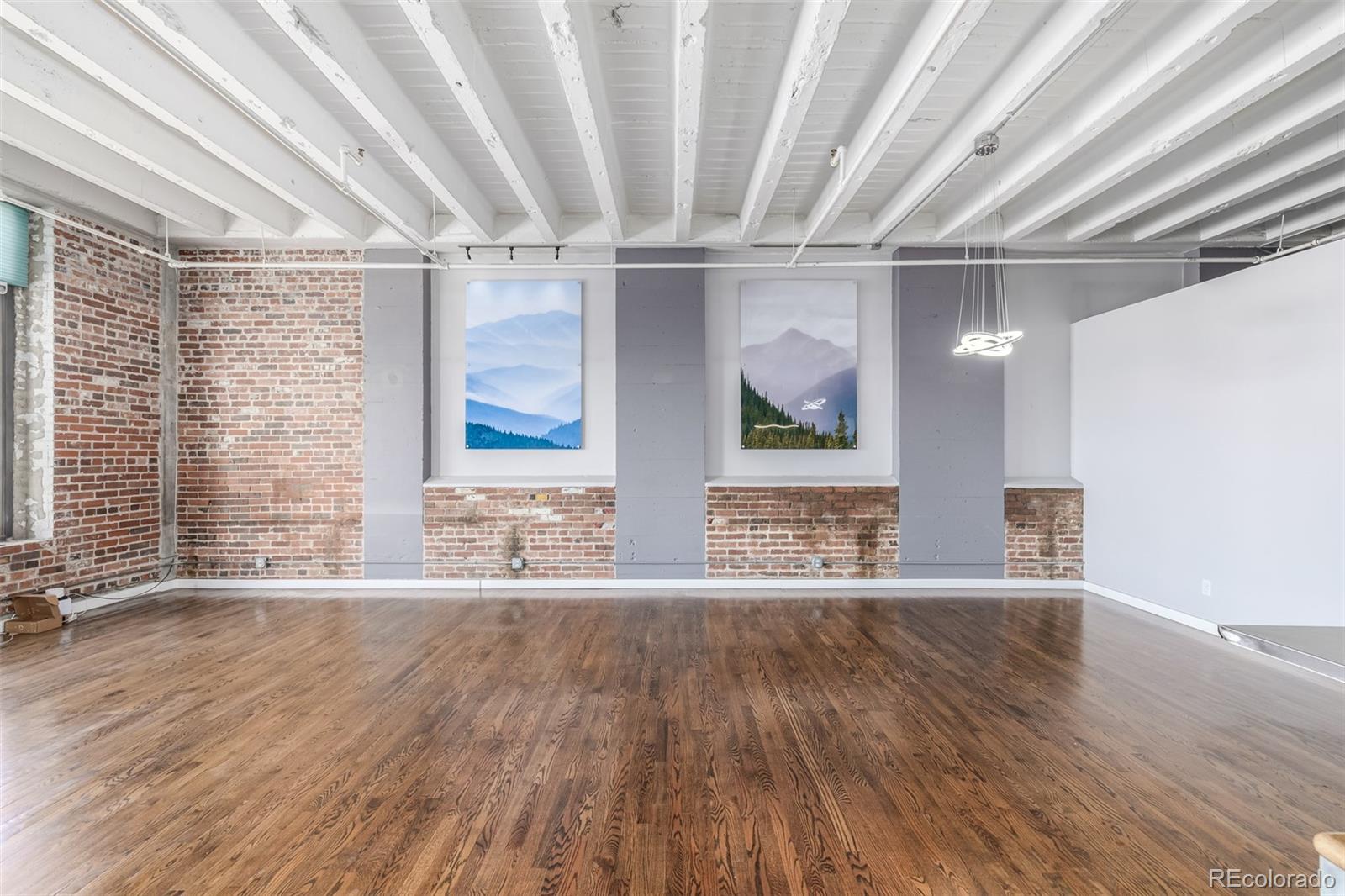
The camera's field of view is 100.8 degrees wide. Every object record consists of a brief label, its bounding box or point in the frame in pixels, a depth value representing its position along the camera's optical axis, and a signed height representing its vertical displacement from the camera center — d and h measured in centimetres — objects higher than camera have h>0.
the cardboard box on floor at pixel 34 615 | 414 -120
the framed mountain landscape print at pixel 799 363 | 572 +93
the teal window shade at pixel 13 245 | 423 +164
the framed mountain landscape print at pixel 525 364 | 574 +93
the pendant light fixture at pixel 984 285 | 523 +168
